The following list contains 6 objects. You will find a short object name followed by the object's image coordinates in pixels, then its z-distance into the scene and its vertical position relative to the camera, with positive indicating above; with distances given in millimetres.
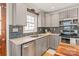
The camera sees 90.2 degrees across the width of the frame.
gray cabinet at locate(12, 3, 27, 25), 1758 +696
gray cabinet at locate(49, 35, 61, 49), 1843 -612
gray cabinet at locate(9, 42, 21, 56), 1705 -938
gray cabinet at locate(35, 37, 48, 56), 1872 -808
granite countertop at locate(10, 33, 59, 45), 1712 -510
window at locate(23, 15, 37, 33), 1811 +160
